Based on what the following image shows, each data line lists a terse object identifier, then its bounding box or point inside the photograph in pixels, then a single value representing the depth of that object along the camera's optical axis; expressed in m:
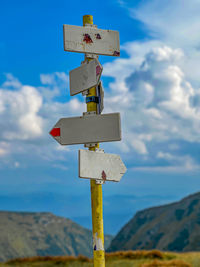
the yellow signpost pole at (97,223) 6.80
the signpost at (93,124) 6.46
